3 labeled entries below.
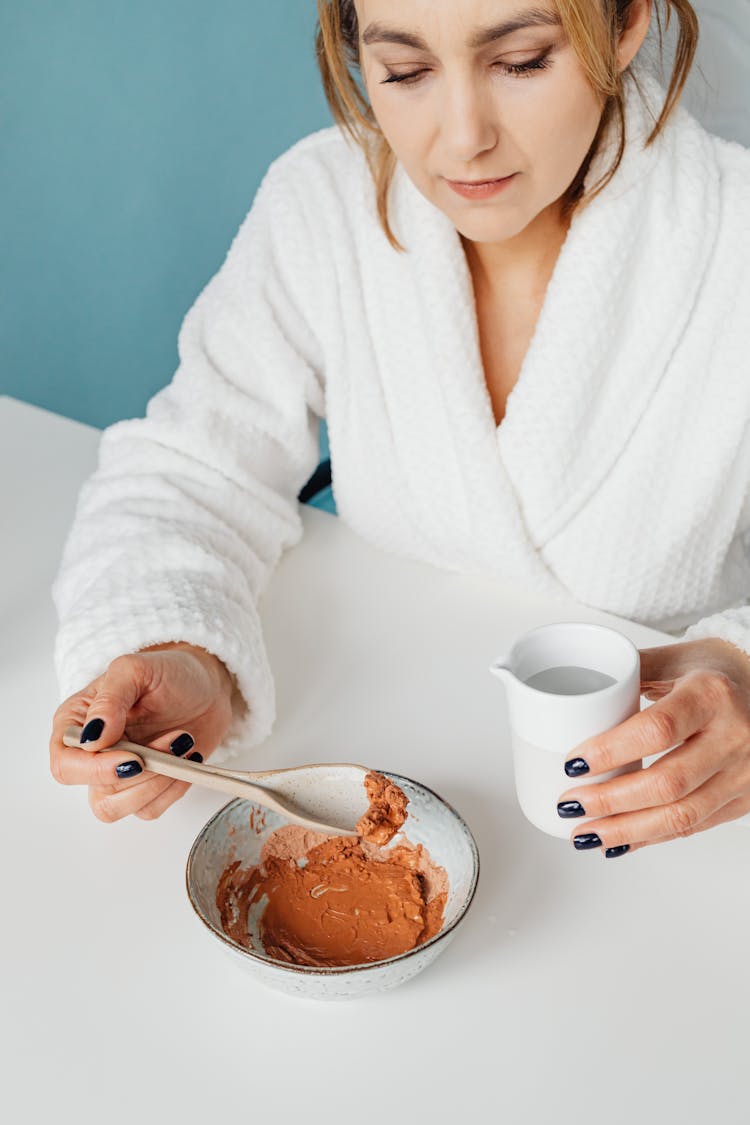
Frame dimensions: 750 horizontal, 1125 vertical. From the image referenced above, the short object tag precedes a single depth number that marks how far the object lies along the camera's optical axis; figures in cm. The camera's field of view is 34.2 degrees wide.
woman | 102
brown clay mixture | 85
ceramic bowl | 76
